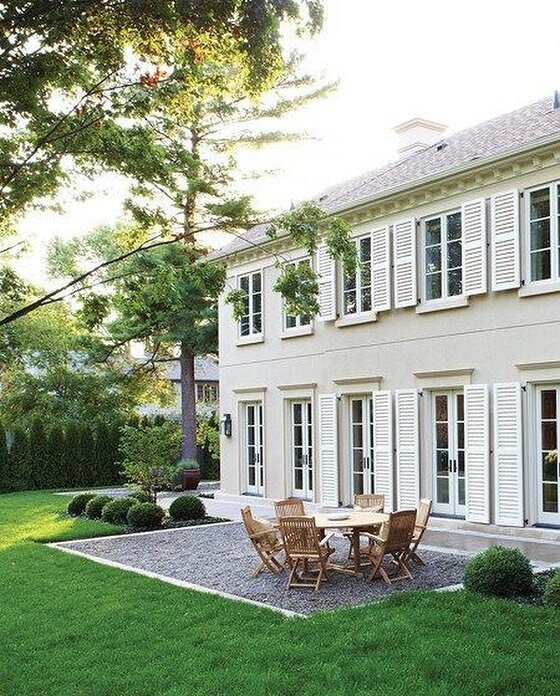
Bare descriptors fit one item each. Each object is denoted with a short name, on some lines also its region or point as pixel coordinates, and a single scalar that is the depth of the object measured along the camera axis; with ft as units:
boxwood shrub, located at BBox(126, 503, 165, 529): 48.96
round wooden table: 32.21
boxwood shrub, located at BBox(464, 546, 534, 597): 27.61
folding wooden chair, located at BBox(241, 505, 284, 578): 33.47
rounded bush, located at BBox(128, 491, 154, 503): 55.36
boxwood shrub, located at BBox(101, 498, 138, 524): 51.90
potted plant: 81.20
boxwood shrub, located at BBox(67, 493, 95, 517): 58.13
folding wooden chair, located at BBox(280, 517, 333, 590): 30.96
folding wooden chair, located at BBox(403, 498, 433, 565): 33.75
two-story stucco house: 42.29
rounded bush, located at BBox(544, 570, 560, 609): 25.90
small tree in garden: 58.65
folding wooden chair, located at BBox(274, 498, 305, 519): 37.58
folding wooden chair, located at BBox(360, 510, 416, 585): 31.14
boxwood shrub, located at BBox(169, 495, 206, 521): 52.39
